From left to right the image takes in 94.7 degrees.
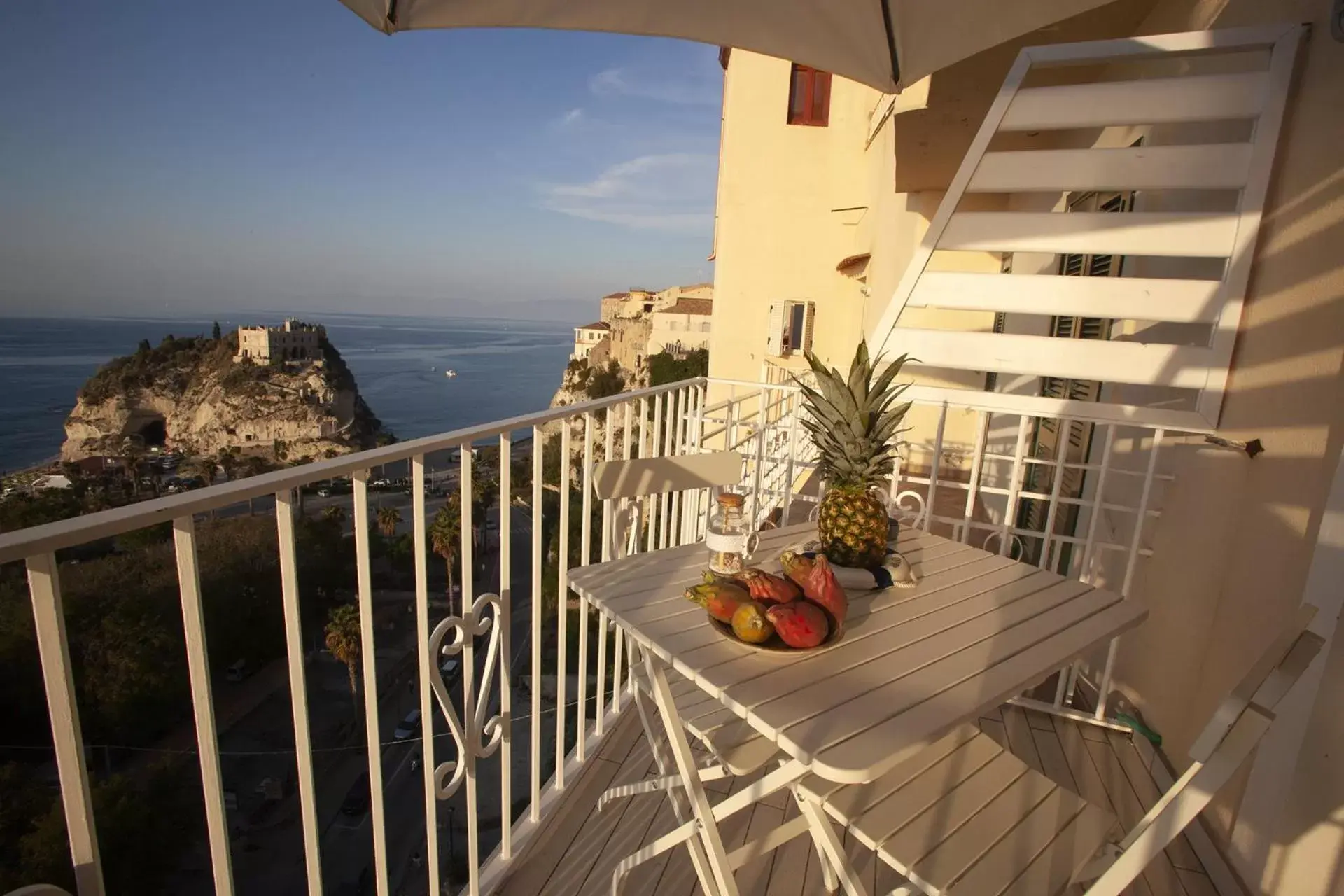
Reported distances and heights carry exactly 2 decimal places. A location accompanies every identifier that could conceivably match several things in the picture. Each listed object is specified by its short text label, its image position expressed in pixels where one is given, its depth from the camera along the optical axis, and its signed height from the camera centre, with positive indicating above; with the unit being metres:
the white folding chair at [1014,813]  0.90 -1.03
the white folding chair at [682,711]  1.42 -0.96
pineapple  1.70 -0.28
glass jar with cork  1.56 -0.52
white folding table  1.01 -0.63
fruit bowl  1.22 -0.61
